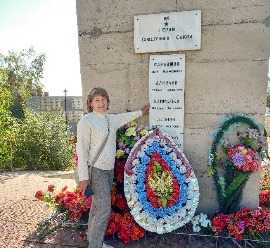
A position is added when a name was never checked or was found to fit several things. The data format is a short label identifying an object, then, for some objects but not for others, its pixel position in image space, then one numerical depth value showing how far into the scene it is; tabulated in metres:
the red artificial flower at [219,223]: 3.00
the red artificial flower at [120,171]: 3.40
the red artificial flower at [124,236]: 3.01
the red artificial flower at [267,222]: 2.96
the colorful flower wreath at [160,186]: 3.05
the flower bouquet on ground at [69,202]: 3.39
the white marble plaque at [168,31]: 3.22
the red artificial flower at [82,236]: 3.06
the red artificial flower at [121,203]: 3.37
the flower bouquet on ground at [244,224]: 2.95
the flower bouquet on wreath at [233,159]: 3.08
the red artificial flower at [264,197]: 3.67
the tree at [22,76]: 20.31
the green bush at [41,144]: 7.65
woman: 2.71
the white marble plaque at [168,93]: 3.34
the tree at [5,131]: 7.23
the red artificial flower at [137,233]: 3.01
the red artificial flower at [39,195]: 3.50
